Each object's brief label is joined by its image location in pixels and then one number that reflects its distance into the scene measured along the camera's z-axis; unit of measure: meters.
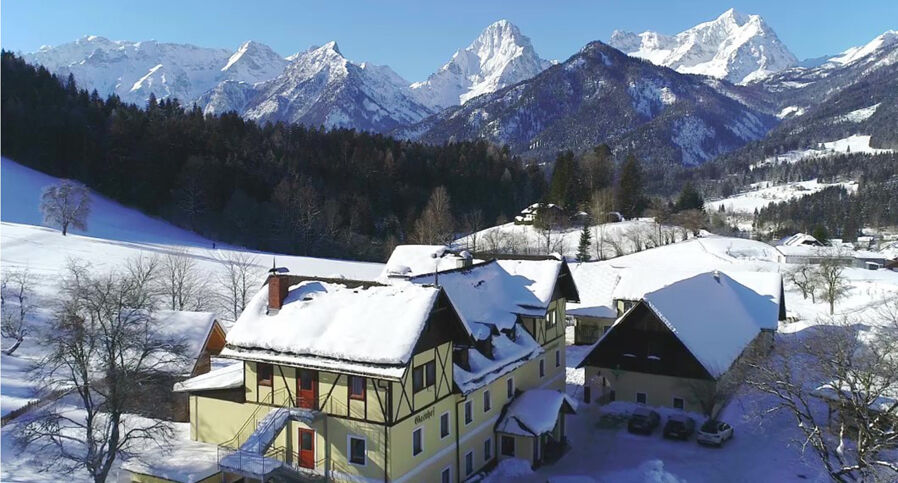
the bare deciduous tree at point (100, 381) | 24.61
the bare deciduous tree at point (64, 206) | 81.81
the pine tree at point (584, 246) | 93.12
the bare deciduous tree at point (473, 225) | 103.94
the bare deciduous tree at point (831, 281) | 66.69
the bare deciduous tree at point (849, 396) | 23.80
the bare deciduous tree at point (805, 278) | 75.25
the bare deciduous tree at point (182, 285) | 56.38
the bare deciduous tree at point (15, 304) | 43.97
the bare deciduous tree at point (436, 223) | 97.06
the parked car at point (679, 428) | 33.28
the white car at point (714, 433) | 32.28
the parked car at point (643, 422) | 34.22
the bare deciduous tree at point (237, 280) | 59.34
